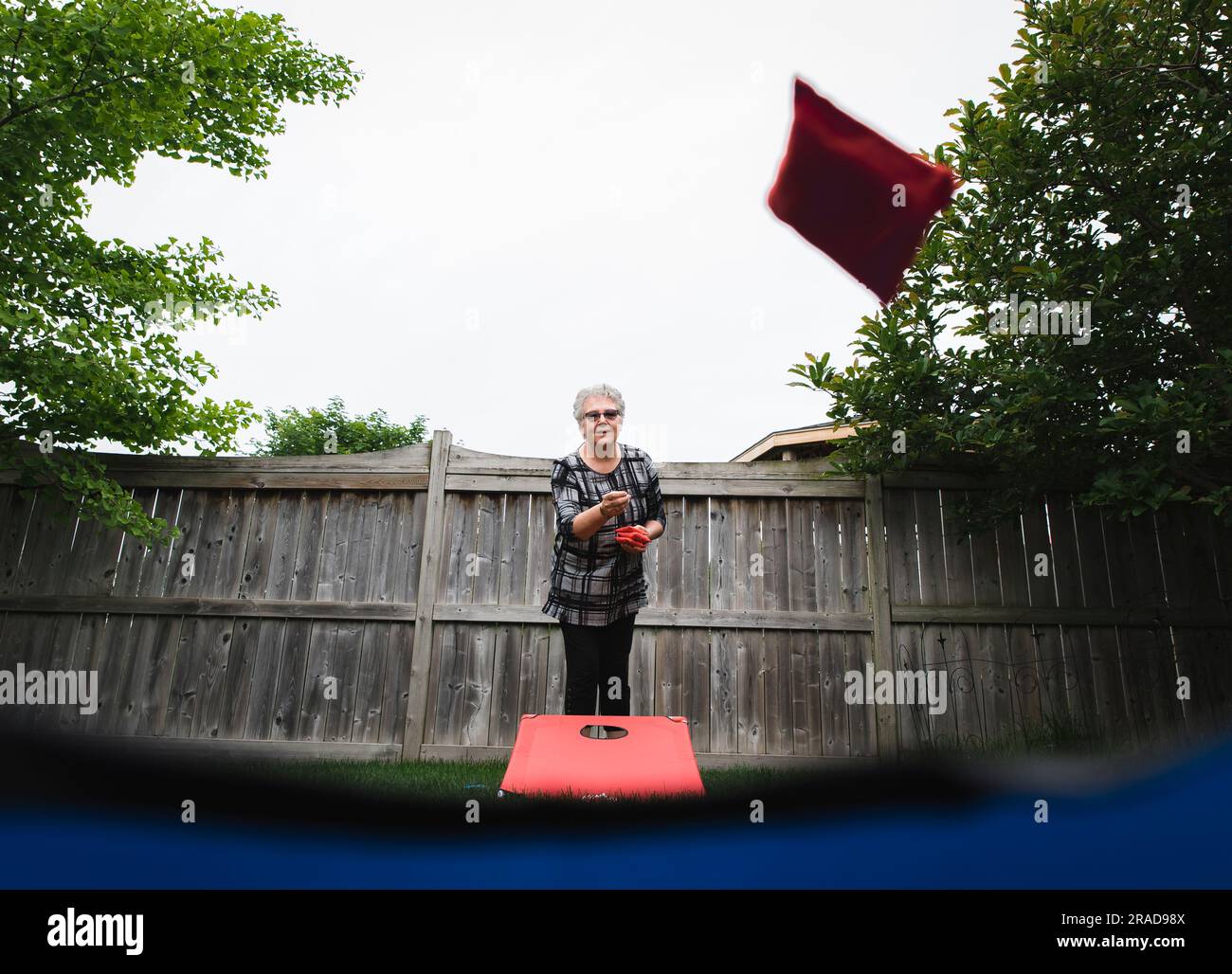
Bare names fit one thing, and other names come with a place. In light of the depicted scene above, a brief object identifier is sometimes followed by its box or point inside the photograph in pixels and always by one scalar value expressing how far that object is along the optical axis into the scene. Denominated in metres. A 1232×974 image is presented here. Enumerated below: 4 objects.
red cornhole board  1.94
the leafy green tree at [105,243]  3.84
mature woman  2.70
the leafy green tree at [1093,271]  3.32
